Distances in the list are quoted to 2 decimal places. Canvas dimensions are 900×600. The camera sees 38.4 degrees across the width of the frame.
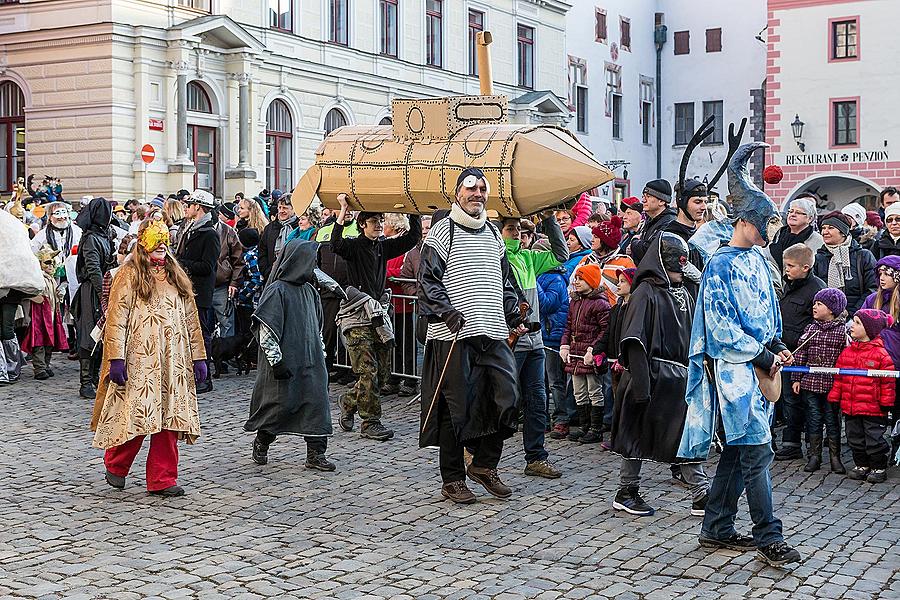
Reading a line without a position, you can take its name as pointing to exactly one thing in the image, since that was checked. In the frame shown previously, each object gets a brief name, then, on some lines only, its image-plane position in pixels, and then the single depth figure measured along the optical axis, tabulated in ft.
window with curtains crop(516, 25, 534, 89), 141.90
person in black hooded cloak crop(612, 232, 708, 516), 25.63
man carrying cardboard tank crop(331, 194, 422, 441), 33.88
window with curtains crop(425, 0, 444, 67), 127.75
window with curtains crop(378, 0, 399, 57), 121.80
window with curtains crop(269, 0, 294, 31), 108.68
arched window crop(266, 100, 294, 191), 109.91
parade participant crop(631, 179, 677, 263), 29.17
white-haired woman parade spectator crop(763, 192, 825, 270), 35.91
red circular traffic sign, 87.04
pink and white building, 123.24
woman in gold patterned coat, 27.40
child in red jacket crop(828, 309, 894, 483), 29.58
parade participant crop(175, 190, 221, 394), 41.42
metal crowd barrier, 41.52
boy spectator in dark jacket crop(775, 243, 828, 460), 31.63
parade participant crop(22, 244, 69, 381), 45.47
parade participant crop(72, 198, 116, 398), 41.75
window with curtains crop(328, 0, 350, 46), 115.24
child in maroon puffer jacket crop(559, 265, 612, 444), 33.63
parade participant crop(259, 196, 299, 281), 45.62
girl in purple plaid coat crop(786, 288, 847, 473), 30.48
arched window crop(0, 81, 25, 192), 100.53
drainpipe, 176.45
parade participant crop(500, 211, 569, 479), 29.76
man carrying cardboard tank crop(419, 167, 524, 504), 26.55
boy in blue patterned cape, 22.12
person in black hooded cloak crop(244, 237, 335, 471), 29.73
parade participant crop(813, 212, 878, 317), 35.45
